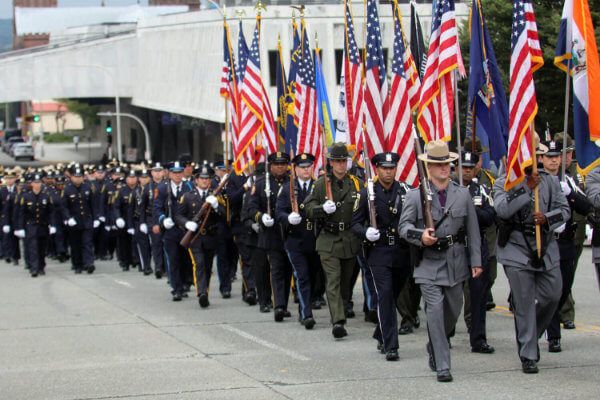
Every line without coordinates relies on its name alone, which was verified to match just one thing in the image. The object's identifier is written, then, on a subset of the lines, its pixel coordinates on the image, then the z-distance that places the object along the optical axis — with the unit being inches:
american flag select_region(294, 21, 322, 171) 643.5
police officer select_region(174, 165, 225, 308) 636.7
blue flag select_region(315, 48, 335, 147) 674.8
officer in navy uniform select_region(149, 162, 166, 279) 824.9
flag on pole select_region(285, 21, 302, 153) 671.8
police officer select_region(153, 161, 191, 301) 668.1
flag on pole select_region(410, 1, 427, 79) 617.6
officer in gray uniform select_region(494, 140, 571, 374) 399.5
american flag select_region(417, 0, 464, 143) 477.4
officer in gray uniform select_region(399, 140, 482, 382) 394.6
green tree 1235.3
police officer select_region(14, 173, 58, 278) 888.3
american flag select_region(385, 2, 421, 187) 501.7
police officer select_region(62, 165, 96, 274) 903.1
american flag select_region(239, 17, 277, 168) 661.9
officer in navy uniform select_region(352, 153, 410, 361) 434.3
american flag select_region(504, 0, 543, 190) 410.3
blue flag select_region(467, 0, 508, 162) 489.7
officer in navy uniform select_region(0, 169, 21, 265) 1050.1
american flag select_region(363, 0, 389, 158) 530.0
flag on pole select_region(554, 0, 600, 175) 447.5
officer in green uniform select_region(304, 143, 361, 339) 493.7
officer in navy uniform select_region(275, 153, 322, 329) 530.9
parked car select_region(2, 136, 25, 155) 4242.1
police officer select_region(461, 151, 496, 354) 437.4
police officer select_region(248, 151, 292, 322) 564.7
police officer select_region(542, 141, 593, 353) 432.1
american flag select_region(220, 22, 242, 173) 713.0
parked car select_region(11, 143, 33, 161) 3715.6
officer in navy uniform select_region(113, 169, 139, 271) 928.9
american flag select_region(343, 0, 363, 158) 553.3
